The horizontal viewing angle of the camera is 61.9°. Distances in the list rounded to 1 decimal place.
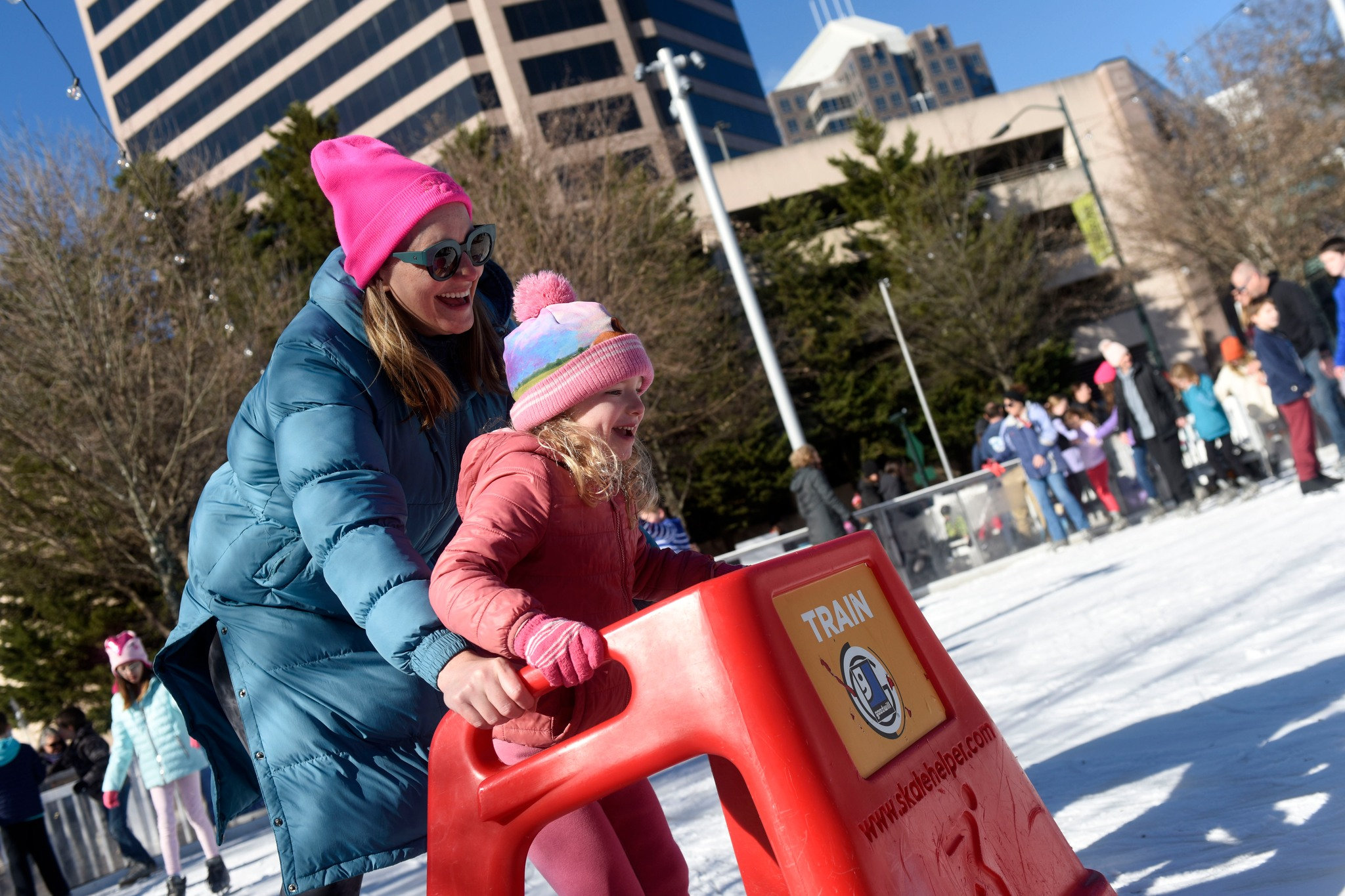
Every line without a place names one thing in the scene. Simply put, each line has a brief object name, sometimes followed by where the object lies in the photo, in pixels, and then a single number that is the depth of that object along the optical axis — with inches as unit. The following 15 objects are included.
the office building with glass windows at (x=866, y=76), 4749.0
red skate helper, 59.5
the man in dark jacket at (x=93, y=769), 331.6
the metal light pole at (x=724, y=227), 517.7
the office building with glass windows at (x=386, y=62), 1843.0
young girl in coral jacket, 68.7
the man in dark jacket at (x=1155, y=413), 417.4
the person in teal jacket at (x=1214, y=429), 422.0
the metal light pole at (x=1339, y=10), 629.3
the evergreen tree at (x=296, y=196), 1088.8
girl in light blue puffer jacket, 271.1
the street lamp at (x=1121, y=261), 1136.2
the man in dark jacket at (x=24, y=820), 301.0
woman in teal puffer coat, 79.3
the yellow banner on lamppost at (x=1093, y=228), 1235.2
